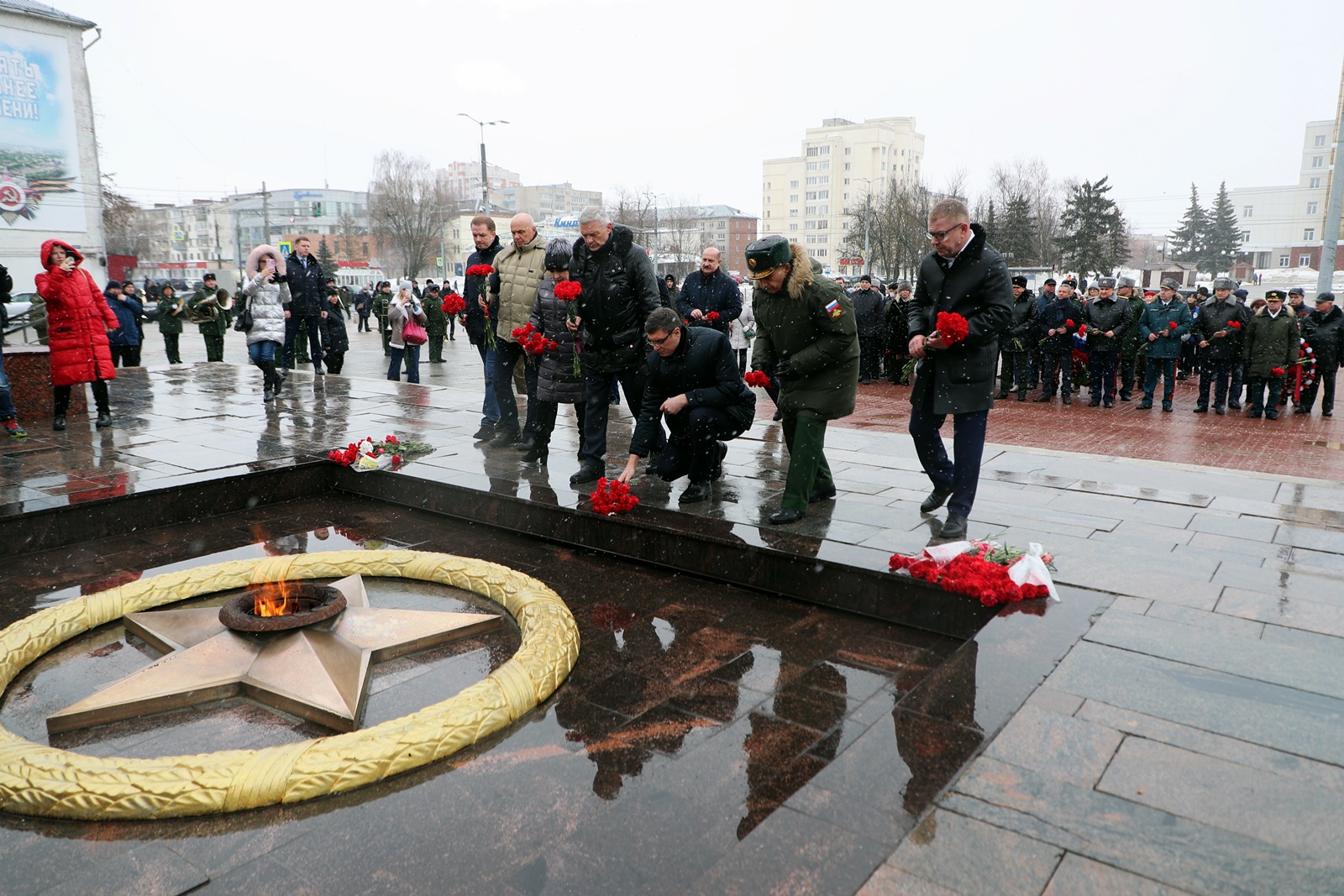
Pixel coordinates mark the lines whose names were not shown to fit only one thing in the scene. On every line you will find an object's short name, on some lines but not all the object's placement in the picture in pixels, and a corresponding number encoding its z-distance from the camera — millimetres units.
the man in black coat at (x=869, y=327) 15000
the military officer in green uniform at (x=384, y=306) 21359
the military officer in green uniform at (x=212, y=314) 15594
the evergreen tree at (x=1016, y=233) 40281
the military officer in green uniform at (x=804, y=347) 5125
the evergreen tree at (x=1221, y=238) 64562
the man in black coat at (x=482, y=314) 7672
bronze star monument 3410
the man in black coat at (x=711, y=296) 9938
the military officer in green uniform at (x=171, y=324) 16984
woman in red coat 8281
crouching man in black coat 5754
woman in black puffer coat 6695
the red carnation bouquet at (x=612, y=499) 5473
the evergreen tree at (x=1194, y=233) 65938
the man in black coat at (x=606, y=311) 6270
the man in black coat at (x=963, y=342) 4934
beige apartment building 97125
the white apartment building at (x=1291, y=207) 79312
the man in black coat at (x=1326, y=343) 11969
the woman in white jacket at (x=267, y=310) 10680
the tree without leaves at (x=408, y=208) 60844
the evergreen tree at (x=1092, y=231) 42406
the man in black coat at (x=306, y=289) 12078
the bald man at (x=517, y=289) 7223
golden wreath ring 2771
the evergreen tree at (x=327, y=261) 44312
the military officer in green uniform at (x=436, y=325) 19844
